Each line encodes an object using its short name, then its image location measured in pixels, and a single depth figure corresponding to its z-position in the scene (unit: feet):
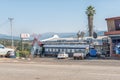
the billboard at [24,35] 248.26
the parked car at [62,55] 183.42
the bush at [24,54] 198.04
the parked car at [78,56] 173.69
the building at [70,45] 196.24
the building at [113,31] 168.35
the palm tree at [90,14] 278.91
